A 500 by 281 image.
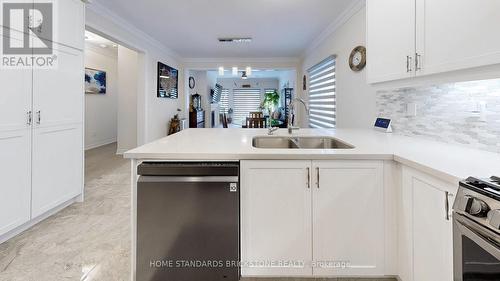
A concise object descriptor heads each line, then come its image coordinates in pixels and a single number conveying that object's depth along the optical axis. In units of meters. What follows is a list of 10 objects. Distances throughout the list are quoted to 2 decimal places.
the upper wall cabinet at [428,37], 1.18
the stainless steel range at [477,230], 0.81
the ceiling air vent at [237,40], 5.38
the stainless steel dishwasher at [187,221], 1.52
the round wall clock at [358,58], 3.22
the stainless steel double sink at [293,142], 2.37
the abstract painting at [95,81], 6.77
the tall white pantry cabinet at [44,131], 2.16
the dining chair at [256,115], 7.17
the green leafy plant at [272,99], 6.84
